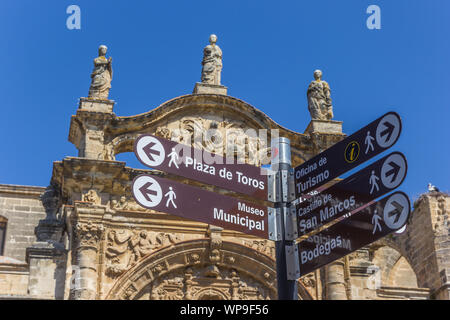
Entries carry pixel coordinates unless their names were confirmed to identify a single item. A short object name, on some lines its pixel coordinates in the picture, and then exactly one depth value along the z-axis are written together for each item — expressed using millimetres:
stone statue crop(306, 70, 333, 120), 16656
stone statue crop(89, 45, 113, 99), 15594
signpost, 6539
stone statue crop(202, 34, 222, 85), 16422
